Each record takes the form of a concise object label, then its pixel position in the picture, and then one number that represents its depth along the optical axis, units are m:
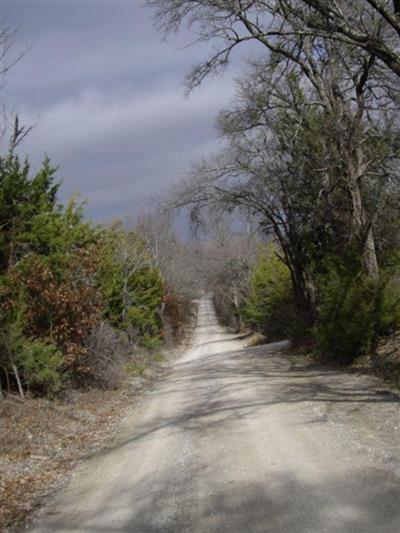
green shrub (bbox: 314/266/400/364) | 16.12
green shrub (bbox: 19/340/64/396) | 14.99
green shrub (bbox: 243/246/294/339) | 34.34
